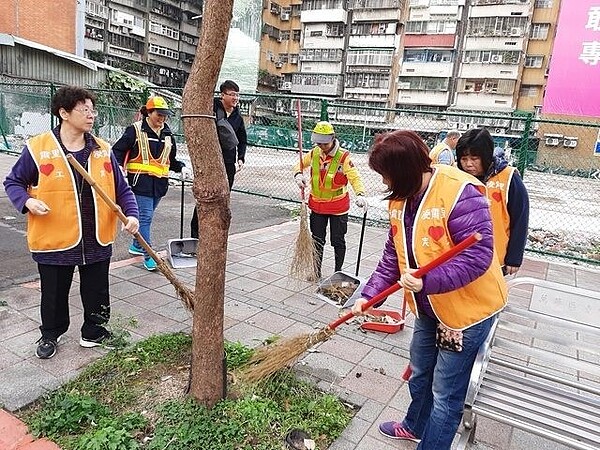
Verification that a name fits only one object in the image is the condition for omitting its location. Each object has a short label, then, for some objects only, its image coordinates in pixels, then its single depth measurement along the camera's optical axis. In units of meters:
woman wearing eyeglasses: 2.64
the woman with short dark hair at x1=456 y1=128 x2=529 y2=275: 2.79
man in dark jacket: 4.90
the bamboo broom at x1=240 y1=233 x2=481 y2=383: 2.36
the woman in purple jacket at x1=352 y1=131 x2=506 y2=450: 1.68
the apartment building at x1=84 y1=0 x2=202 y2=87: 40.97
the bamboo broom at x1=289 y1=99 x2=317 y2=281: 4.45
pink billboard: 21.88
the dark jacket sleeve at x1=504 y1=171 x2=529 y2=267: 2.79
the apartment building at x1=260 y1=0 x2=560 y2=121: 36.44
